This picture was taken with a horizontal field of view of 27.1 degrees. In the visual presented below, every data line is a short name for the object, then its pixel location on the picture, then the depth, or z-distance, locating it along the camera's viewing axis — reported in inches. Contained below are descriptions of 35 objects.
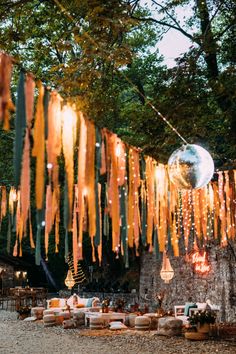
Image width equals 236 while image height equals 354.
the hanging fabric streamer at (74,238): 190.3
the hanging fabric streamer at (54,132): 113.1
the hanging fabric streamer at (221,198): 271.0
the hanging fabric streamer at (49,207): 130.4
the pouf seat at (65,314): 559.2
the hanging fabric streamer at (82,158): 125.0
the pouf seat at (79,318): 534.0
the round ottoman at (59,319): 549.0
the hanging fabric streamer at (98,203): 130.4
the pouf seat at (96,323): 499.2
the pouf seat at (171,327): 426.0
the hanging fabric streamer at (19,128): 102.2
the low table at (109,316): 510.0
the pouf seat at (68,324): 515.2
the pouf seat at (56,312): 559.9
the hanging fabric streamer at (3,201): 272.3
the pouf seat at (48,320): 532.1
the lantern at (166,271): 554.4
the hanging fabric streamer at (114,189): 142.2
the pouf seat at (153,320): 488.0
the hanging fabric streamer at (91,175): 124.3
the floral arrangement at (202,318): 402.3
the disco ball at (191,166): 176.2
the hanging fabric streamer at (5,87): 101.3
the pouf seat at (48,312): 561.2
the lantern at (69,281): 706.9
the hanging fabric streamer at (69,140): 121.4
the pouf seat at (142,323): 473.7
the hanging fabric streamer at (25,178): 109.3
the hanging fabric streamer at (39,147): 107.0
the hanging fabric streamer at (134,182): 177.7
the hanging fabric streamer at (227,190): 269.4
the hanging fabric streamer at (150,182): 211.8
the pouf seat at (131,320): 506.9
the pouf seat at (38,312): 605.9
